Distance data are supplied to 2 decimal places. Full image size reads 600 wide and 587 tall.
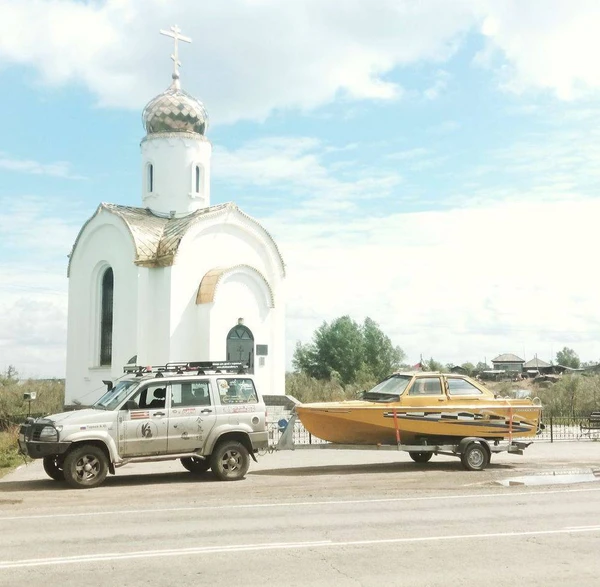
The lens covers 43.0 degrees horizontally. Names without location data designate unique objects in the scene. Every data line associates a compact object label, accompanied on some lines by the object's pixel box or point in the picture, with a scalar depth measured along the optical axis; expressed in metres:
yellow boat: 15.08
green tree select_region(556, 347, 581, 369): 119.19
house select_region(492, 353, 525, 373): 105.19
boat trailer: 15.10
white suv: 12.73
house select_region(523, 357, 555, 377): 87.29
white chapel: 27.03
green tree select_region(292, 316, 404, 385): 51.44
